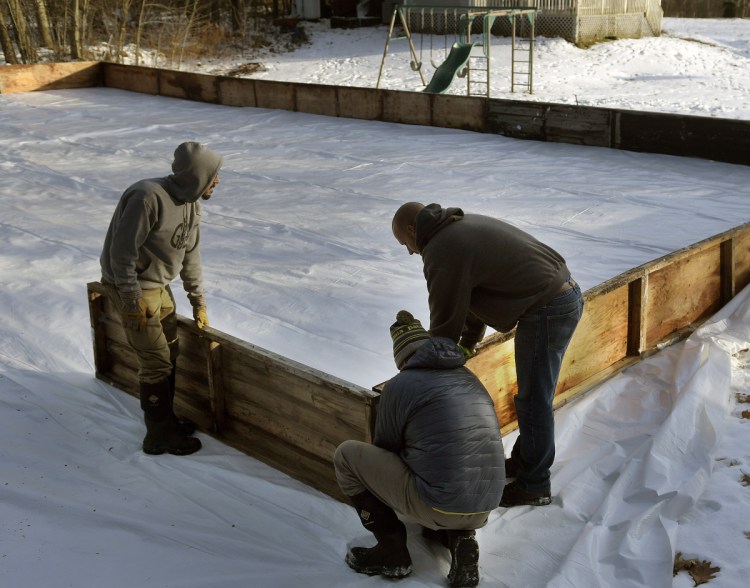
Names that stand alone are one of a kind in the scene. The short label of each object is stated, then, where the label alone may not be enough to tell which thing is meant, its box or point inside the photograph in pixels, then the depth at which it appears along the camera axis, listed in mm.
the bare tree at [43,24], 23078
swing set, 16234
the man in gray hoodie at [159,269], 4246
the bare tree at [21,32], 20859
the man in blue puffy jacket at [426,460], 3211
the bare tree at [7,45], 21156
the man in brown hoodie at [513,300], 3512
